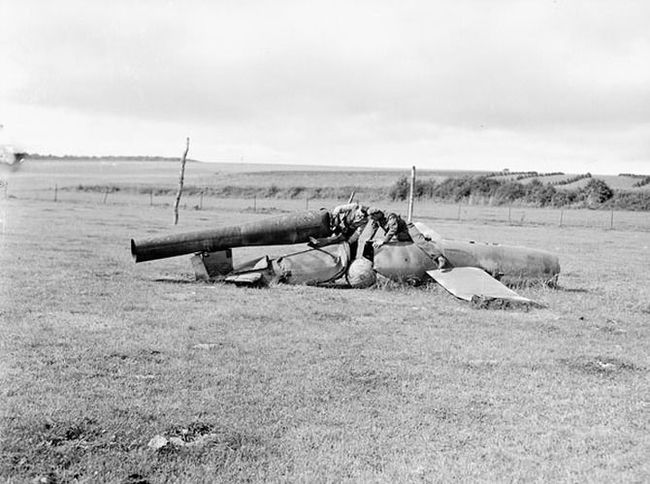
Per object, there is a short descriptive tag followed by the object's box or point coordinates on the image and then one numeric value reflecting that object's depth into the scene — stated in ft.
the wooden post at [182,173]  104.64
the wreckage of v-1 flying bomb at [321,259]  44.27
